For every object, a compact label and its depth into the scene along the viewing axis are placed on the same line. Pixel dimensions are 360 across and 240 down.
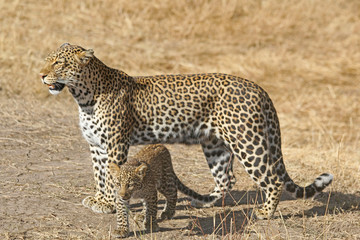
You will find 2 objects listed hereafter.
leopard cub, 14.52
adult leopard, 16.41
